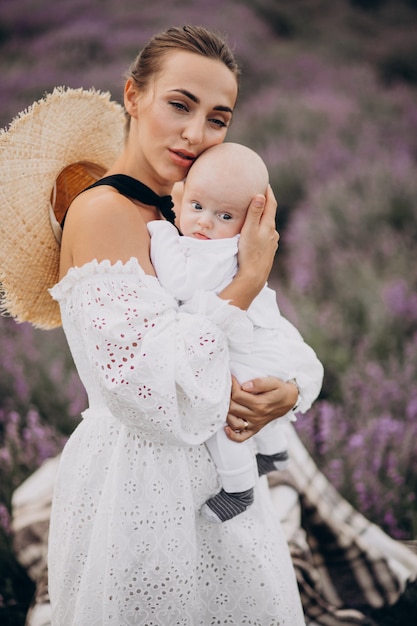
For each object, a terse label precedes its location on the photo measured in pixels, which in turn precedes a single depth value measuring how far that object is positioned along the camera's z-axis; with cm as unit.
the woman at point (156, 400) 140
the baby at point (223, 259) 152
